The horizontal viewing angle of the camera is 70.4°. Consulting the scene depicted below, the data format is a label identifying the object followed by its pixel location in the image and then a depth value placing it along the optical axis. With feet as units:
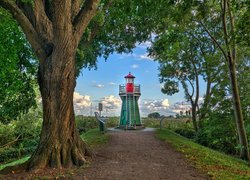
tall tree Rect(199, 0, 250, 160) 28.16
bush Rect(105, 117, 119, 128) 62.01
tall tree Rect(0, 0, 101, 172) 17.05
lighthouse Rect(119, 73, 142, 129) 53.35
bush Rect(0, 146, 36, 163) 34.13
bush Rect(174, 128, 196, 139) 52.64
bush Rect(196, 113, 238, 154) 38.50
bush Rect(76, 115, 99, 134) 56.40
